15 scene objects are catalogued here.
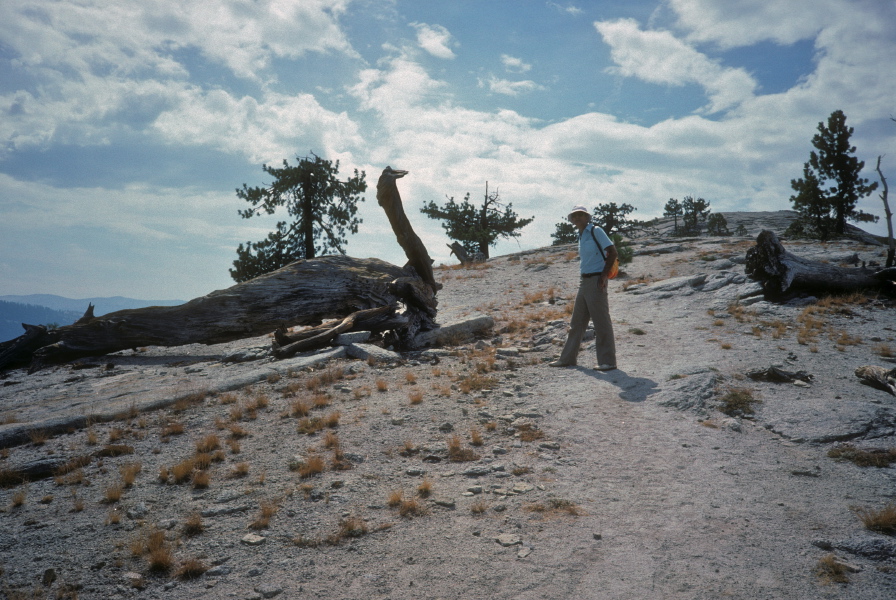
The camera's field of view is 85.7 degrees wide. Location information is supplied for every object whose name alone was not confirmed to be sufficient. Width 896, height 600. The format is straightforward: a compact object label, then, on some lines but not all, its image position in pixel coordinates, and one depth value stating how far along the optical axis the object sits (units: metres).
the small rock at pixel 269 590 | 3.66
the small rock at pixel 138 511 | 4.76
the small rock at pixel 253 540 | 4.29
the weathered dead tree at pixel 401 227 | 15.42
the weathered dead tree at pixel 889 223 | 19.66
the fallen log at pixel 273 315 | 12.54
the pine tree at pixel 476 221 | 41.81
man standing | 9.52
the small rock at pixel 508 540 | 4.20
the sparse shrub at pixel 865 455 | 5.55
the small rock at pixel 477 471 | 5.60
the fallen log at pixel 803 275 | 13.80
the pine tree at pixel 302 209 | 24.30
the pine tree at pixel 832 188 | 37.62
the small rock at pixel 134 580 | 3.76
